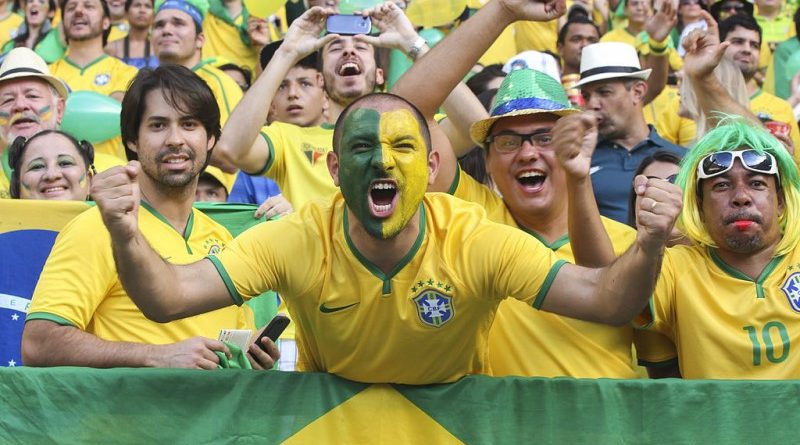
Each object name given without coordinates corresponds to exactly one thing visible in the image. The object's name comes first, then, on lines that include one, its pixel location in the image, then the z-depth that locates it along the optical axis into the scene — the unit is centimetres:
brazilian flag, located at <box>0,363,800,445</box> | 381
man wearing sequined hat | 420
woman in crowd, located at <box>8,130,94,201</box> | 600
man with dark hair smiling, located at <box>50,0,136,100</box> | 921
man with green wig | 429
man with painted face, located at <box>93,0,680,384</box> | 382
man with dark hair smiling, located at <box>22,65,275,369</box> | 429
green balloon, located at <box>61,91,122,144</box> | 773
